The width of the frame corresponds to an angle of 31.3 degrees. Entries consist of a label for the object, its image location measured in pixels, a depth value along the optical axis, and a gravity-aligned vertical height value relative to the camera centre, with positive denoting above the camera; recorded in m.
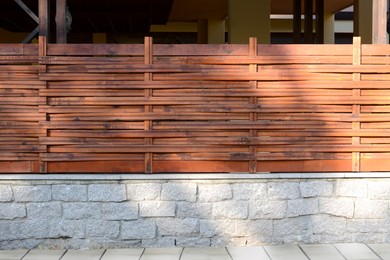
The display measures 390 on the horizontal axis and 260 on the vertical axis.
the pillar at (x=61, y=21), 6.70 +1.04
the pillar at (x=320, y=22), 12.96 +2.07
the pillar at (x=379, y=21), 6.86 +1.10
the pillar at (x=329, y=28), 16.12 +2.46
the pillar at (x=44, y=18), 6.68 +1.07
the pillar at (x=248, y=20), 11.20 +1.79
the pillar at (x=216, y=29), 17.06 +2.49
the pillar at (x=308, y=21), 13.00 +2.11
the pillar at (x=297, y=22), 13.31 +2.14
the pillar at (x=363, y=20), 11.44 +1.88
